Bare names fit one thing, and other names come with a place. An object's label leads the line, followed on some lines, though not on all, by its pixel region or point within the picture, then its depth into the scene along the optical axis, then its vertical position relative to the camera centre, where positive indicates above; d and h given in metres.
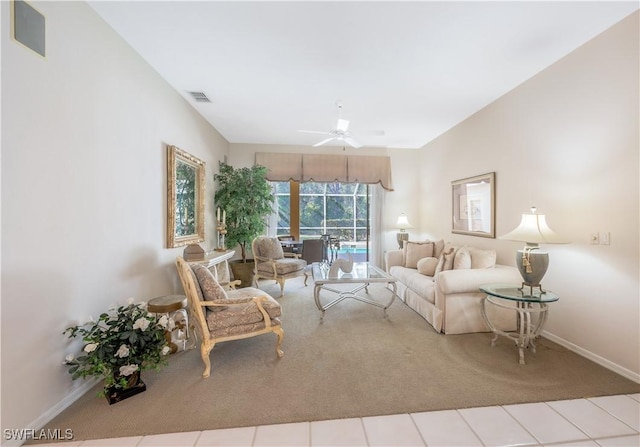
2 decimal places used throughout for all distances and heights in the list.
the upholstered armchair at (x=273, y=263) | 4.52 -0.78
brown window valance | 5.77 +1.11
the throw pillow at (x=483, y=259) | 3.31 -0.51
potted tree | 4.70 +0.21
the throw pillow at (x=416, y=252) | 4.37 -0.55
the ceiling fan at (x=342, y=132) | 3.48 +1.18
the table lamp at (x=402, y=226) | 5.77 -0.17
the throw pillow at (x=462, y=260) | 3.32 -0.52
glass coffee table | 3.45 -0.79
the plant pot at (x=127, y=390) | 1.92 -1.28
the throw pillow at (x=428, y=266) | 3.86 -0.69
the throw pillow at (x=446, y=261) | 3.47 -0.55
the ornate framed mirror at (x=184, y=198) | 3.16 +0.26
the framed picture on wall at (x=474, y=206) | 3.81 +0.20
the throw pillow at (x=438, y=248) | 4.32 -0.48
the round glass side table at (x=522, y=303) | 2.43 -0.83
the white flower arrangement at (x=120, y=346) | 1.80 -0.92
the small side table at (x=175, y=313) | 2.49 -0.96
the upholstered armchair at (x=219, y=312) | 2.33 -0.86
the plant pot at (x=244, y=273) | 4.70 -0.97
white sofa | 3.01 -0.86
